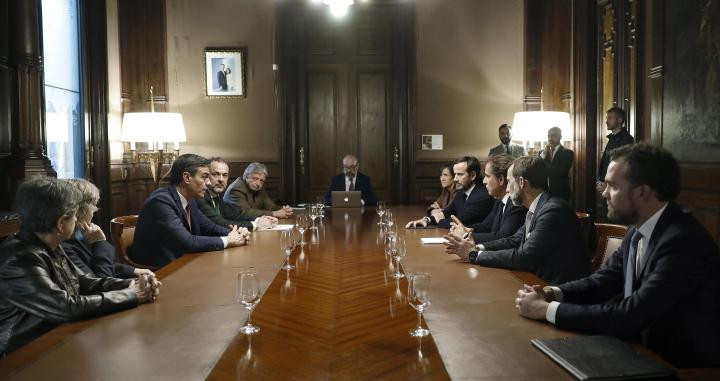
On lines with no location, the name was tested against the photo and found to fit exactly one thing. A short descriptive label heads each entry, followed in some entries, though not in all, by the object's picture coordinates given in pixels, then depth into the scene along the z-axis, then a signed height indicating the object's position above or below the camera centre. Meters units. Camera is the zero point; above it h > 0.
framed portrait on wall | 8.12 +1.09
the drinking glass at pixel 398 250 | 2.78 -0.42
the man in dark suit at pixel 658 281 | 1.84 -0.38
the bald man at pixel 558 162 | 6.58 -0.09
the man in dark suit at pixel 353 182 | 7.04 -0.28
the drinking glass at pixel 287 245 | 2.94 -0.40
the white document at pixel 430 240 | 3.64 -0.48
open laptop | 6.27 -0.41
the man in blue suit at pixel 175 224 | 3.60 -0.37
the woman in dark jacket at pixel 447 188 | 5.67 -0.29
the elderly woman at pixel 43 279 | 2.09 -0.40
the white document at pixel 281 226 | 4.47 -0.48
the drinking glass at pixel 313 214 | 4.47 -0.39
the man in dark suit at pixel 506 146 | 7.86 +0.11
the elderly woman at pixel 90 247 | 2.83 -0.40
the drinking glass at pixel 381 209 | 4.67 -0.39
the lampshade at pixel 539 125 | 7.15 +0.33
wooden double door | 8.34 +0.79
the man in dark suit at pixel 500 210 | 3.66 -0.32
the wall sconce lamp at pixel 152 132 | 6.87 +0.30
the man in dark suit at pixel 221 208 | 4.64 -0.39
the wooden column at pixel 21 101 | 4.59 +0.43
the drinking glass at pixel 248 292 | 1.90 -0.39
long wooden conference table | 1.59 -0.52
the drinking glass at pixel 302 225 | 3.73 -0.40
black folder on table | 1.49 -0.50
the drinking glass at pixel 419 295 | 1.88 -0.41
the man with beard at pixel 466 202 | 4.75 -0.35
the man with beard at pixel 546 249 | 2.90 -0.43
